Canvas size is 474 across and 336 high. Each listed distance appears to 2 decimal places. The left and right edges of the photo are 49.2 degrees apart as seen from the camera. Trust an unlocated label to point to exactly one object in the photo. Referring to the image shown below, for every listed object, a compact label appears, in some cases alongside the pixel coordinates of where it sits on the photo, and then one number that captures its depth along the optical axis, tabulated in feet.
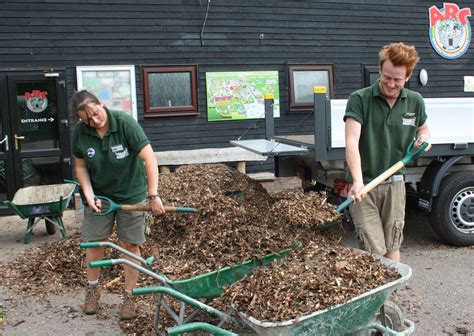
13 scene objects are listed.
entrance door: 27.32
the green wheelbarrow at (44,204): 20.61
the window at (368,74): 36.29
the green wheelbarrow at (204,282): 9.44
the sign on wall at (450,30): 37.91
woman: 12.59
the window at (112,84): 29.84
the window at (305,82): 34.22
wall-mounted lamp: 37.70
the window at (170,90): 31.32
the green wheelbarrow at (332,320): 8.45
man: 10.84
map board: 32.73
